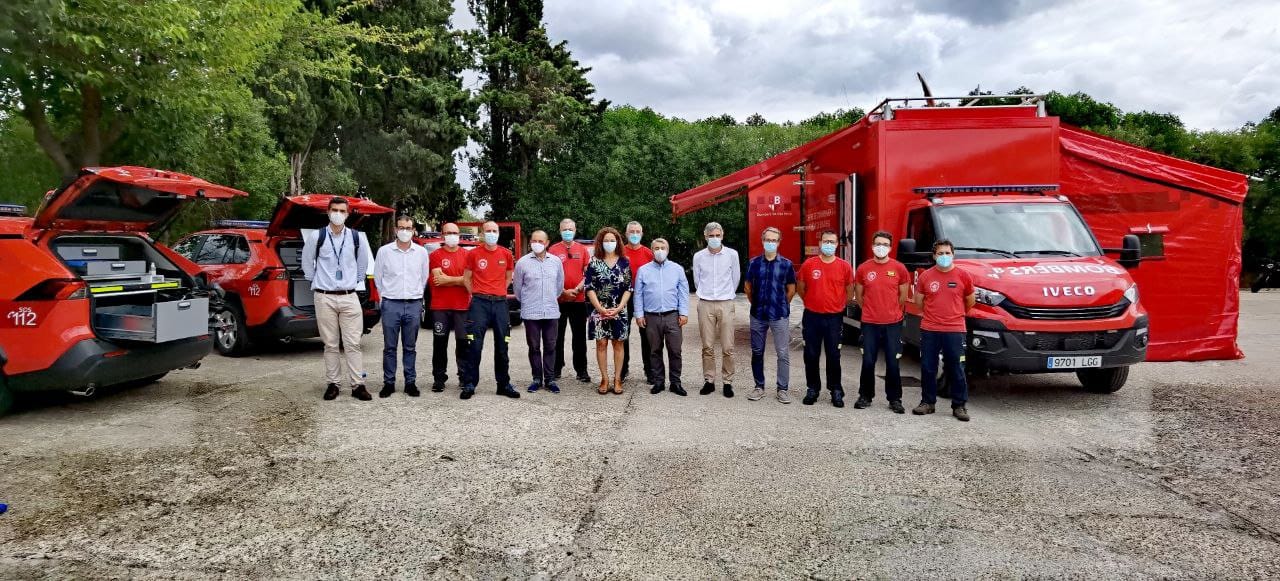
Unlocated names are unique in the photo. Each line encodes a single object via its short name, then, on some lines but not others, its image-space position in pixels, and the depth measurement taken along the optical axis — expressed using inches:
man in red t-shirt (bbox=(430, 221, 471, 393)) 286.5
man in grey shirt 289.4
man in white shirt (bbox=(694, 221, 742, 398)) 293.6
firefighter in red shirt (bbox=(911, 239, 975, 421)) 248.8
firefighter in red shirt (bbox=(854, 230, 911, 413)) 260.1
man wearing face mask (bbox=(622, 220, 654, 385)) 313.4
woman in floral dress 293.1
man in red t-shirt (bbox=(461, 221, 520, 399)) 284.4
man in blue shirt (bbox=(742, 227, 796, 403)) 281.4
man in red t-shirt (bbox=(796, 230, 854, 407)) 269.3
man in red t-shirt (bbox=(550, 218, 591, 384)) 307.3
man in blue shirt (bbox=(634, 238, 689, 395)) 293.9
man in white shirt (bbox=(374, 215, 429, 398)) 283.0
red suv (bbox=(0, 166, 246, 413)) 228.5
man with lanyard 276.1
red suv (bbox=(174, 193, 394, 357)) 353.1
